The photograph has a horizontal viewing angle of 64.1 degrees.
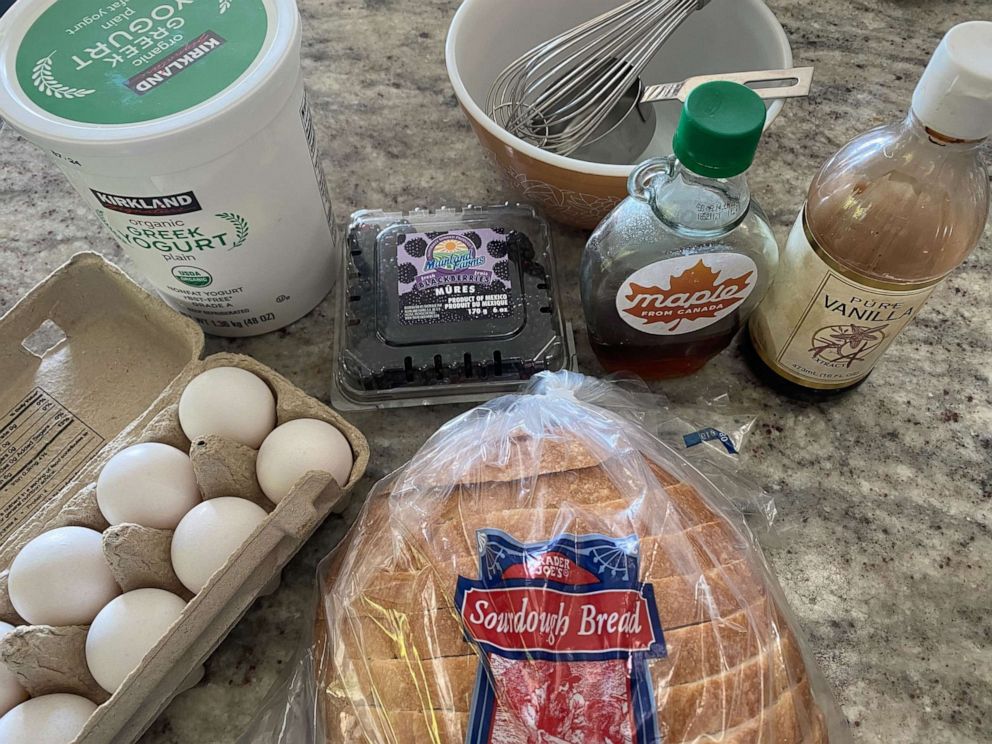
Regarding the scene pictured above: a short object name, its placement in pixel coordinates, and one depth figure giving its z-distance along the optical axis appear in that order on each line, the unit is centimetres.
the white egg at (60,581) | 49
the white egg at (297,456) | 53
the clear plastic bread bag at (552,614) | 42
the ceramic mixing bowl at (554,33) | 61
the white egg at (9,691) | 48
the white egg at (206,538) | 49
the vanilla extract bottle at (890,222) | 42
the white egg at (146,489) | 51
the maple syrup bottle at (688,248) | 44
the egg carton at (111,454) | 47
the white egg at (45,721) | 45
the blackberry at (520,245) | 65
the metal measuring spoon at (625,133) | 73
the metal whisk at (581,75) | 70
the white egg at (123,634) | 47
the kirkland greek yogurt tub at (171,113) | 48
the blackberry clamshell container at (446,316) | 62
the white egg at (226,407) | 55
